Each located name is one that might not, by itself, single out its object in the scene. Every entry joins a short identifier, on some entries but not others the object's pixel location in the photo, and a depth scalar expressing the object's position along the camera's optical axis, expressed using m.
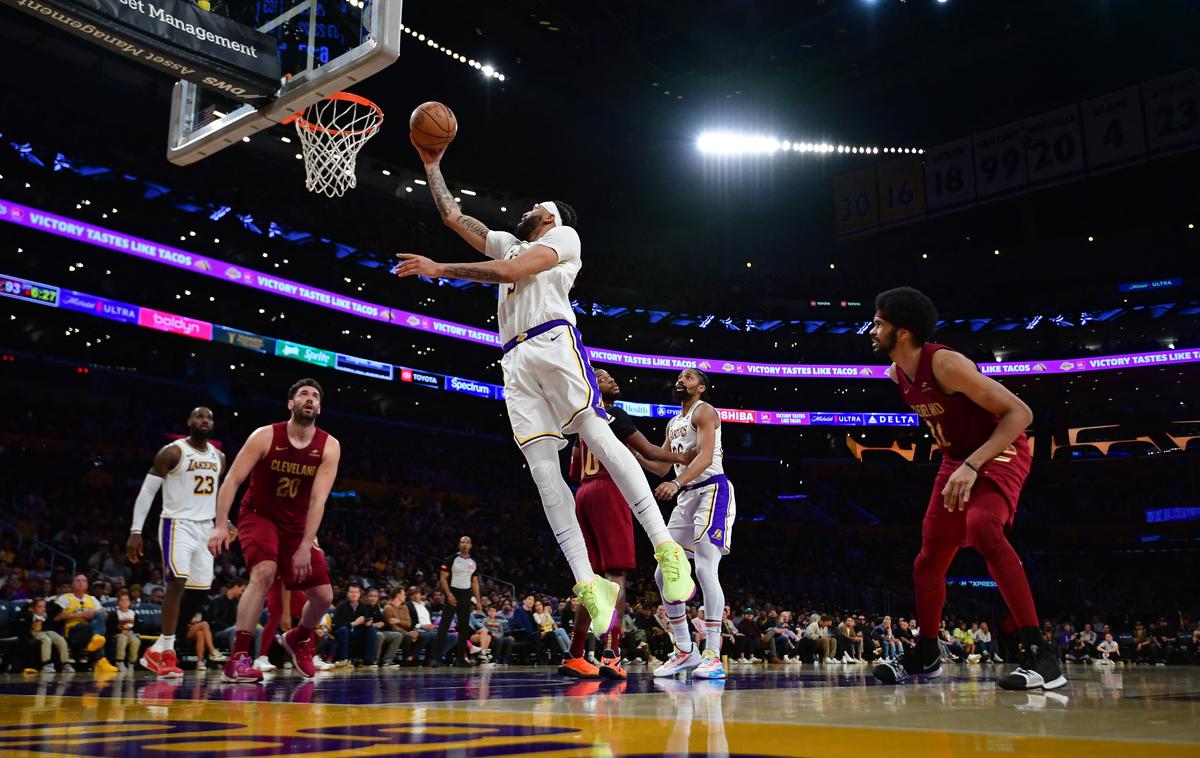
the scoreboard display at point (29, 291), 21.61
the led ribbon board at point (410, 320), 22.55
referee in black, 11.84
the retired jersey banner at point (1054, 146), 27.39
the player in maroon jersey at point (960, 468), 4.13
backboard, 6.97
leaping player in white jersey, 4.35
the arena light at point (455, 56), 24.08
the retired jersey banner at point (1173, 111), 25.56
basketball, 4.75
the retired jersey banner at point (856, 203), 32.53
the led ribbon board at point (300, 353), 22.47
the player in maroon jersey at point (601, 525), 6.09
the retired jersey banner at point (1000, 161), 28.44
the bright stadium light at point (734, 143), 29.95
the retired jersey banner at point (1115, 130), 26.39
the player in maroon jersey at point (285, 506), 5.36
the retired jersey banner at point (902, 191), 30.80
